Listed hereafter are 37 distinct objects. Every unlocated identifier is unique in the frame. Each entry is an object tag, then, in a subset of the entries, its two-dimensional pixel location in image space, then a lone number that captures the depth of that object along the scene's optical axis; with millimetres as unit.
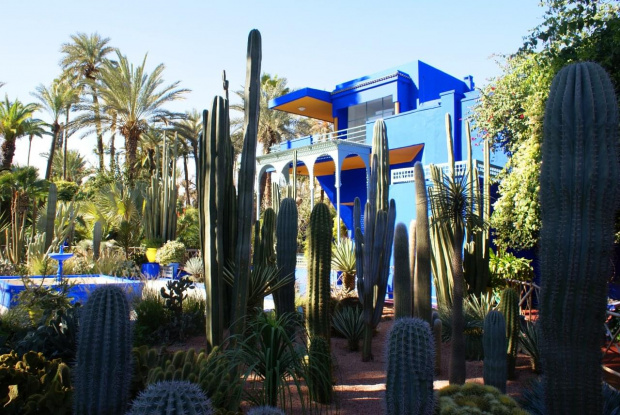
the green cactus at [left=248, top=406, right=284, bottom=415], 2389
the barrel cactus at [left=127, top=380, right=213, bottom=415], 2273
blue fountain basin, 8259
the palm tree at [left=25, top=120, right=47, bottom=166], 27194
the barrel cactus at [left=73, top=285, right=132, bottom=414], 3111
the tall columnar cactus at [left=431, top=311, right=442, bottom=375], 5555
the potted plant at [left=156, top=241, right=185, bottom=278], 14789
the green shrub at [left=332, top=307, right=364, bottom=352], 6984
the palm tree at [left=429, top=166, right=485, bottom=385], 4863
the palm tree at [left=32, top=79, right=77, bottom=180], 28950
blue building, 15742
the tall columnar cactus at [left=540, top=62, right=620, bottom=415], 3246
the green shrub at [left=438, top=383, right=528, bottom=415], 3395
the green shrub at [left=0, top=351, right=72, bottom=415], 3139
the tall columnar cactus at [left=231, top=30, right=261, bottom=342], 4824
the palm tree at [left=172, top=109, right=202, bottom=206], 27644
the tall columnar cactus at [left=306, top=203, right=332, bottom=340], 5488
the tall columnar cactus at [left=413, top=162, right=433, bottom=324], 6004
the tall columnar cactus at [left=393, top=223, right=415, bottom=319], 5945
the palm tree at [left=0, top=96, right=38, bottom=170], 25672
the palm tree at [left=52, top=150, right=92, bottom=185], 41931
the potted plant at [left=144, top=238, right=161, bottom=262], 15766
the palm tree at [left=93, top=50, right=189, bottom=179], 22406
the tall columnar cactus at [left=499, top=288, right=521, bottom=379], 5570
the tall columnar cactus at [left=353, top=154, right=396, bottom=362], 6324
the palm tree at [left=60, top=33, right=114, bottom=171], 29691
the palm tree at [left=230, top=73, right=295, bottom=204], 26656
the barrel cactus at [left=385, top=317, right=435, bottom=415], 3131
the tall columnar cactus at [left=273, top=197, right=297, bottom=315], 6188
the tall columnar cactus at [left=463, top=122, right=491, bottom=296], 8109
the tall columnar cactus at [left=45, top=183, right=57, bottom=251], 13656
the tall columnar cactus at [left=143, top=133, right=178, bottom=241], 16812
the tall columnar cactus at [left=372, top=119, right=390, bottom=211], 7473
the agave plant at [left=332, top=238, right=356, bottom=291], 10164
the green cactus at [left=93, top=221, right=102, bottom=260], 14227
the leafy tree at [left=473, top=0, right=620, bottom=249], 6379
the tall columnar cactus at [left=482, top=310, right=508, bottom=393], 4520
